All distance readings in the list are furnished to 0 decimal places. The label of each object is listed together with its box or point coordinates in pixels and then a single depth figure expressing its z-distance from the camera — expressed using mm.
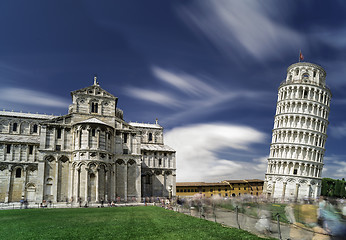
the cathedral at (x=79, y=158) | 35188
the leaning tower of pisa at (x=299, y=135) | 55688
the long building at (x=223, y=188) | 64312
